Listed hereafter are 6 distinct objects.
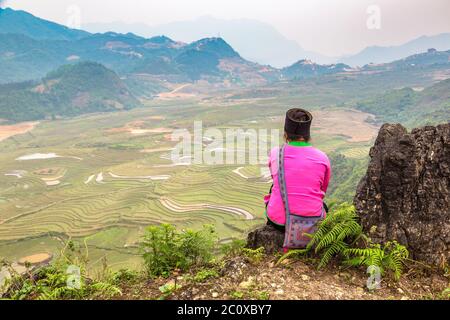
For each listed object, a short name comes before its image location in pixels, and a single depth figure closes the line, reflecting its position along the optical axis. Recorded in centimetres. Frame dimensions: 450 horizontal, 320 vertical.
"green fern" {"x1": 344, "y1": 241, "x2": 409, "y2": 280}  313
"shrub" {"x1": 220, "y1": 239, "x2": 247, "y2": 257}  423
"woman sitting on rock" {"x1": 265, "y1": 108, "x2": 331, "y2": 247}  355
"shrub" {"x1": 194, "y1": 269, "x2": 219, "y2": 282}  328
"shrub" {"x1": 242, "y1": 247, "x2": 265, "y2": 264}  364
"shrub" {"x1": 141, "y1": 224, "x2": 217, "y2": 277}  384
